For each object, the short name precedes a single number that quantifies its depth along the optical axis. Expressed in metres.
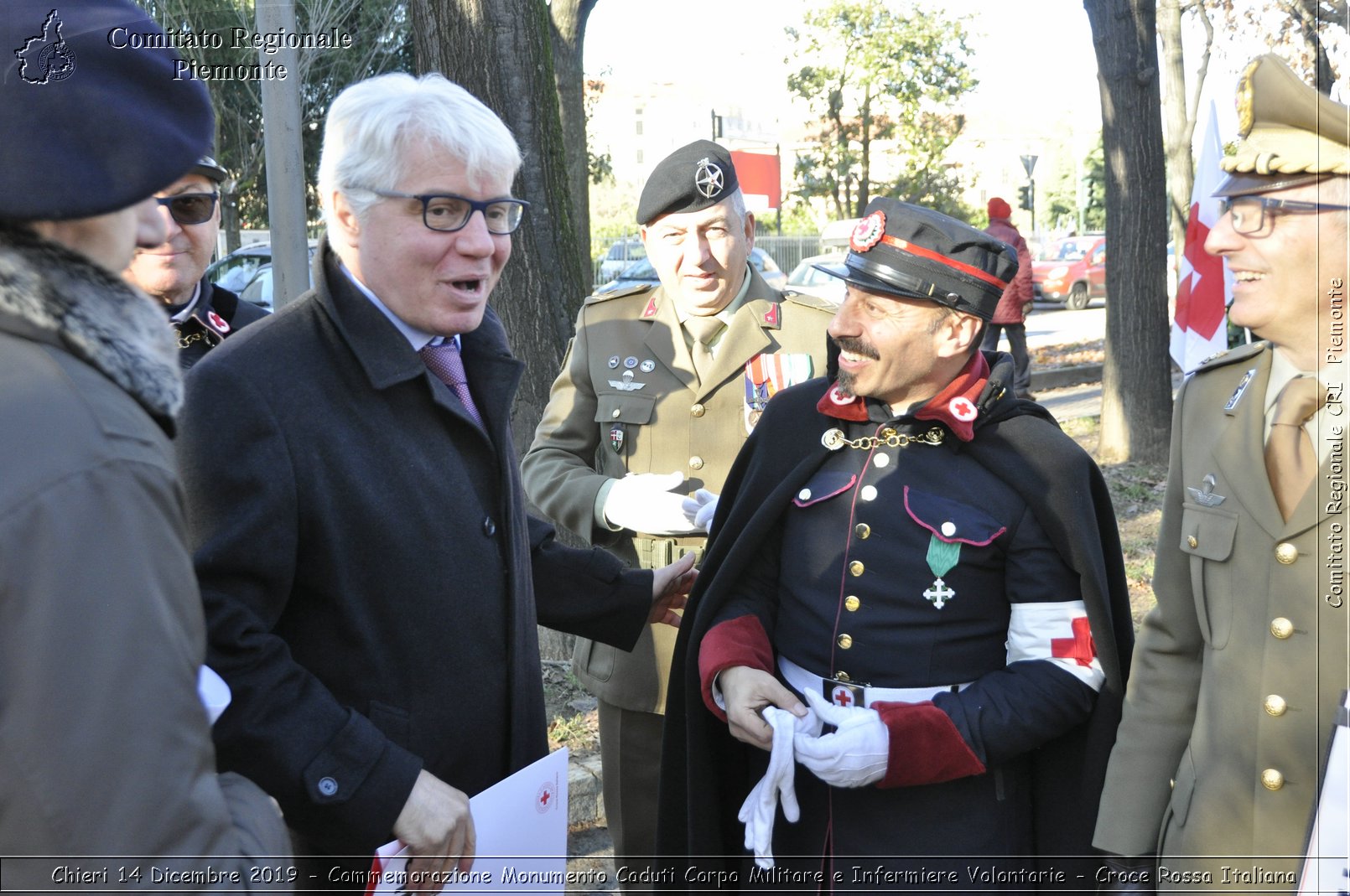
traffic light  29.62
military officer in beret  3.60
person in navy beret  1.23
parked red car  30.14
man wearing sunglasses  3.40
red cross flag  7.03
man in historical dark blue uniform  2.49
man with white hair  2.12
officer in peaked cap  2.13
